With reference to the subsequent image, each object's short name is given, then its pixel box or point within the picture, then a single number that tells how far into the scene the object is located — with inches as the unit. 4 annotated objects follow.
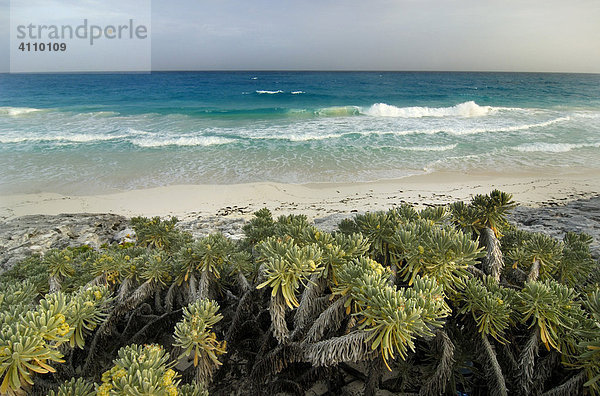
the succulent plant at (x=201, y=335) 62.1
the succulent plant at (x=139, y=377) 48.6
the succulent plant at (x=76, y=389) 51.5
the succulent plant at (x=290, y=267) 63.9
